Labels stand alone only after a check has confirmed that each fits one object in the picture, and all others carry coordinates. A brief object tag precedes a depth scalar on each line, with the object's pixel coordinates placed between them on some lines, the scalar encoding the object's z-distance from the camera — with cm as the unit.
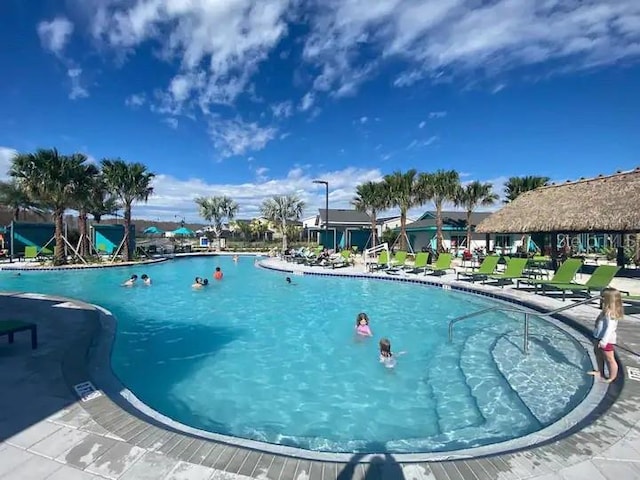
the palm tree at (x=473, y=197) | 2944
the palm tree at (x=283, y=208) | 4328
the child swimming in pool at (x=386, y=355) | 705
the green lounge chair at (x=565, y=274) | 1125
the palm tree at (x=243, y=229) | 4728
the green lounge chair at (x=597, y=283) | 1037
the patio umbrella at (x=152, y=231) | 3497
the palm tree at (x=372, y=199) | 2853
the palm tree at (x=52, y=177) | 2075
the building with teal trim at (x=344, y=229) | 3869
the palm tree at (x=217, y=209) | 4500
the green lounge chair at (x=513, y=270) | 1350
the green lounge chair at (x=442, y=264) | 1725
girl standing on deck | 448
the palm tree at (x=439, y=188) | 2669
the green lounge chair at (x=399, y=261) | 1990
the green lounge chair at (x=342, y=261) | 2230
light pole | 2976
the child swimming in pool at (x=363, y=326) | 878
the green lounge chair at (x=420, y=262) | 1823
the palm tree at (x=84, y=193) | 2236
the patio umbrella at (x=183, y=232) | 3981
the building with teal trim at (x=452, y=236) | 3198
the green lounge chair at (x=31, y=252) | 2630
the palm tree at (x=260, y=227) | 4716
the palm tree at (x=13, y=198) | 3356
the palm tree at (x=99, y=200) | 2404
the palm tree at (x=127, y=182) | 2403
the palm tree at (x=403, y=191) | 2756
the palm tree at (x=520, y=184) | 3012
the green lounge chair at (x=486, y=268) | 1447
